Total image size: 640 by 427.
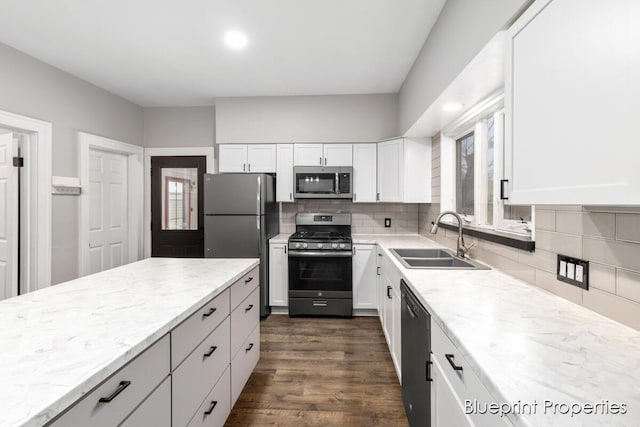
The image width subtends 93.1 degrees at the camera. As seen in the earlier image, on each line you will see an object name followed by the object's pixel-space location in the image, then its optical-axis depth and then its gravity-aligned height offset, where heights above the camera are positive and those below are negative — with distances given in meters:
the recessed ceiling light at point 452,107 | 2.28 +0.81
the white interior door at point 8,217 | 2.70 -0.07
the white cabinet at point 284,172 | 3.76 +0.49
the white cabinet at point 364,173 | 3.70 +0.47
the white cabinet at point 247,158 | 3.79 +0.67
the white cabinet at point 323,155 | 3.73 +0.70
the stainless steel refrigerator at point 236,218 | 3.35 -0.08
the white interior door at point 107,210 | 3.50 +0.00
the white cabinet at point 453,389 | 0.81 -0.56
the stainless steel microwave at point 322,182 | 3.61 +0.35
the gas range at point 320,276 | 3.40 -0.74
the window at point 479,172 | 2.02 +0.34
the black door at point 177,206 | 4.16 +0.06
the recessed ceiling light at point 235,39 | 2.39 +1.40
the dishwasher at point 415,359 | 1.33 -0.73
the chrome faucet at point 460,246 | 2.25 -0.26
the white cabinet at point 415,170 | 3.40 +0.47
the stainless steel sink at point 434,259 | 2.03 -0.36
